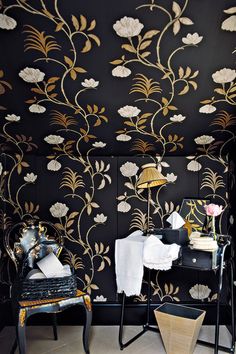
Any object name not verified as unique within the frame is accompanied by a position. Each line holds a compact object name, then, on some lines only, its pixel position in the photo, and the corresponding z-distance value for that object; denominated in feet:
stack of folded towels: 8.56
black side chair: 8.02
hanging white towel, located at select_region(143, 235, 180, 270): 8.57
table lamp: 9.86
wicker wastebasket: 8.75
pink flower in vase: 8.89
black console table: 8.59
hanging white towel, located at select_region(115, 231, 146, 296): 9.18
